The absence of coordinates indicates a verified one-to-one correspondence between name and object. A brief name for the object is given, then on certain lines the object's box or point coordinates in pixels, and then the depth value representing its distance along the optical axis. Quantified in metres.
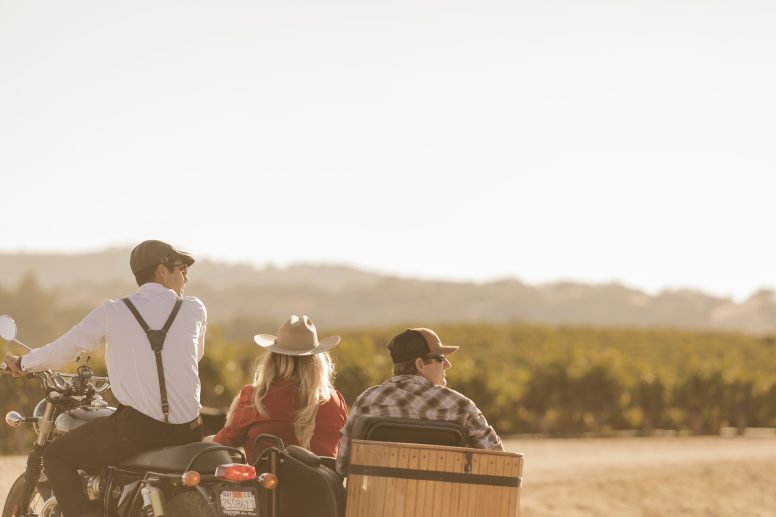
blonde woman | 13.58
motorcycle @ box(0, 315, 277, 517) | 11.83
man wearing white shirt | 12.32
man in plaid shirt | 12.58
